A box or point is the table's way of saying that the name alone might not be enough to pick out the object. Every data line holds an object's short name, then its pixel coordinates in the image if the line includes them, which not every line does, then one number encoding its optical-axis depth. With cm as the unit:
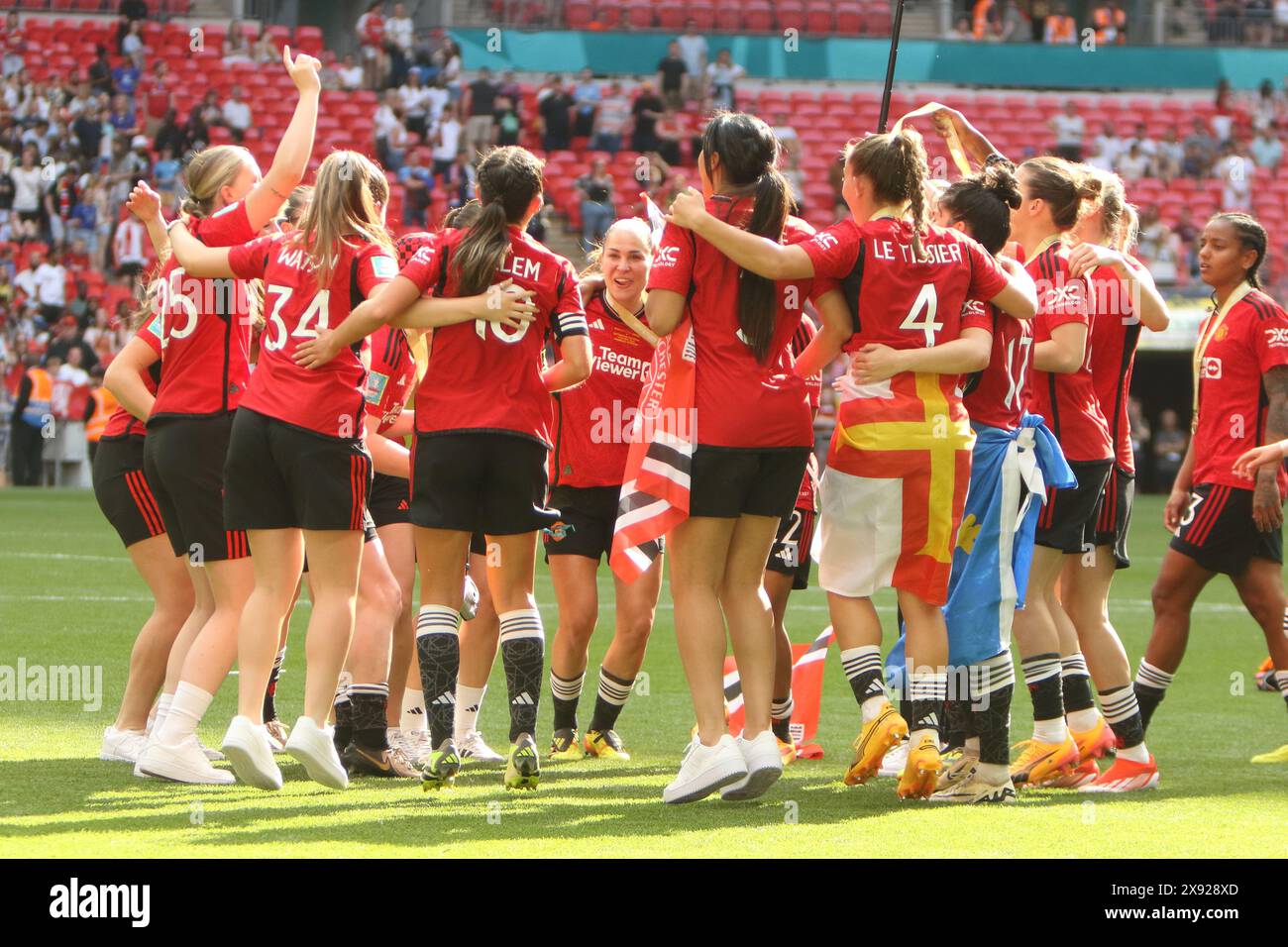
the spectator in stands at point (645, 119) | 2603
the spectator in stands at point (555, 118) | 2603
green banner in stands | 2783
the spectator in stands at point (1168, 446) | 2452
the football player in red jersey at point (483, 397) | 561
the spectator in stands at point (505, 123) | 2564
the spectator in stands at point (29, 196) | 2438
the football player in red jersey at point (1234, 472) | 711
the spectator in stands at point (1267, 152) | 2839
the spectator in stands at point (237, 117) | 2548
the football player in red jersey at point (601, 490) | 698
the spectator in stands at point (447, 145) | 2536
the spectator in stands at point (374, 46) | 2734
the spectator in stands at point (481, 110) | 2566
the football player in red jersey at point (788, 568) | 688
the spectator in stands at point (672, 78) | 2670
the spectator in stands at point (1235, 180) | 2758
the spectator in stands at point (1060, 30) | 2945
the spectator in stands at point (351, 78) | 2722
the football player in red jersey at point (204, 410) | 588
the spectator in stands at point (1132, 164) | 2775
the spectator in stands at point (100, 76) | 2595
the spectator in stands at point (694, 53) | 2761
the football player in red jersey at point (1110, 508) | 641
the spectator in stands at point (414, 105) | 2611
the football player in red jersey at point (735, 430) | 550
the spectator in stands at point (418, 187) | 2459
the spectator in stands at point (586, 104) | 2633
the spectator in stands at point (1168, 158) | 2798
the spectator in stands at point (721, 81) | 2727
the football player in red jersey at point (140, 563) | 640
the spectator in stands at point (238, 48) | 2725
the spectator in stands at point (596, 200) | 2370
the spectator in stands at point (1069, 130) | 2741
